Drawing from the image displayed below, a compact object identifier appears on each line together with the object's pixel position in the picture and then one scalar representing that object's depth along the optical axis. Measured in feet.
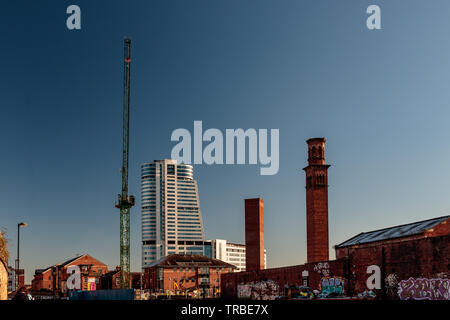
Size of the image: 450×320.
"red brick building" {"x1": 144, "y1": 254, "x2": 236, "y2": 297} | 356.38
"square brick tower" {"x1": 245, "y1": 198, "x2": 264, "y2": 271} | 221.25
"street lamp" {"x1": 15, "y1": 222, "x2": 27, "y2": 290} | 136.05
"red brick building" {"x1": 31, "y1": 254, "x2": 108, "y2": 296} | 405.80
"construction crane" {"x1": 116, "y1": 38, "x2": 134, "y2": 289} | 355.36
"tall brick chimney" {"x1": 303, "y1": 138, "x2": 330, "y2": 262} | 207.62
